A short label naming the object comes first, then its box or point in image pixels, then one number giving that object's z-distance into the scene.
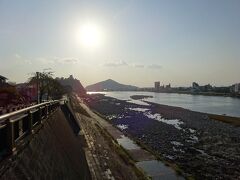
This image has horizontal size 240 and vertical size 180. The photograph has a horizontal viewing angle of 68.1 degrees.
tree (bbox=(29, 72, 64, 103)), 42.82
